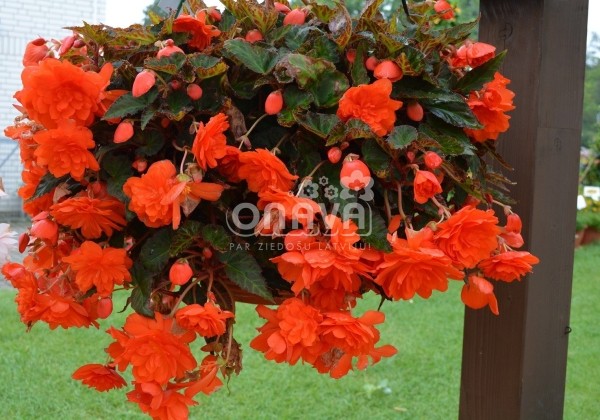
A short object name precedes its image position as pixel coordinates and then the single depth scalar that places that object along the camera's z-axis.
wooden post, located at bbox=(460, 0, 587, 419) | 0.91
